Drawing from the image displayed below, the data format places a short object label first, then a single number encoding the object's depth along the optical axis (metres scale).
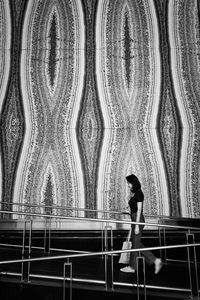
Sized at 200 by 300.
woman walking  4.01
